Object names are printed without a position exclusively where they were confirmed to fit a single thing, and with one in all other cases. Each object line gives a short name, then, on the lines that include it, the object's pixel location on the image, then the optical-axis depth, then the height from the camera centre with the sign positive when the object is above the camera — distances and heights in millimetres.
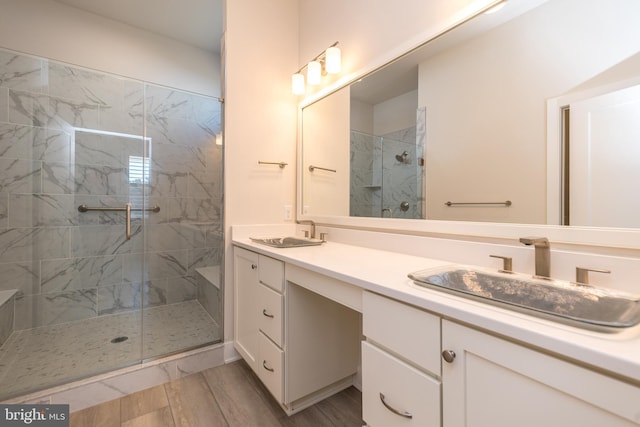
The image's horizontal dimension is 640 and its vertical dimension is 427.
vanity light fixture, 1818 +1040
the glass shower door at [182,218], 2100 -37
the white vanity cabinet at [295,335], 1337 -649
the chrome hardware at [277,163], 2084 +397
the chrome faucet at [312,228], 2066 -104
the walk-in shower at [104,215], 1998 -14
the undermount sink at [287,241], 1665 -183
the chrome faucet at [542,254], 889 -128
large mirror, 832 +376
